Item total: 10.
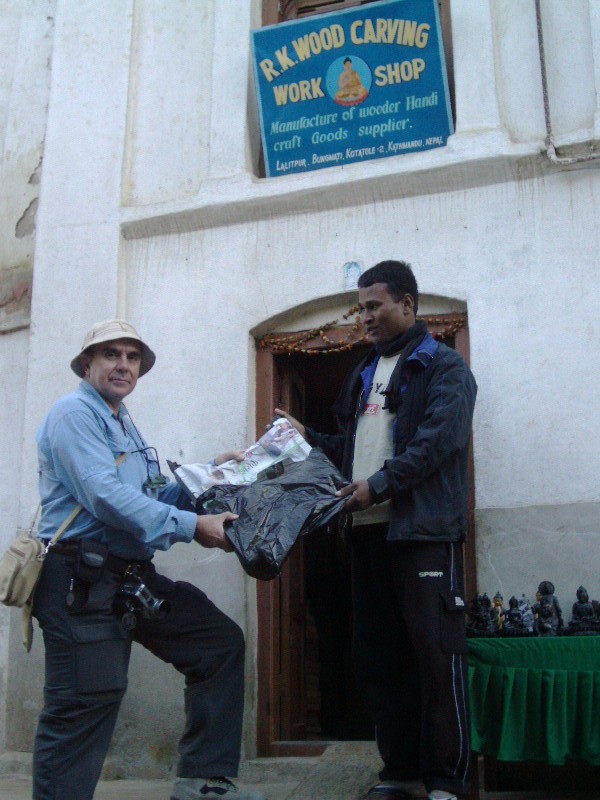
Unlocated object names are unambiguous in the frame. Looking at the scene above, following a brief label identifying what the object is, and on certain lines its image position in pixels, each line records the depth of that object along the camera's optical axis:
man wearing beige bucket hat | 3.52
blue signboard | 5.75
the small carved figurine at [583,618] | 3.99
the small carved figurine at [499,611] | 4.10
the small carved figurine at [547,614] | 4.06
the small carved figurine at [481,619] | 4.09
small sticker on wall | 5.52
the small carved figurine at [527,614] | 4.04
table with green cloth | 3.82
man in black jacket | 3.70
